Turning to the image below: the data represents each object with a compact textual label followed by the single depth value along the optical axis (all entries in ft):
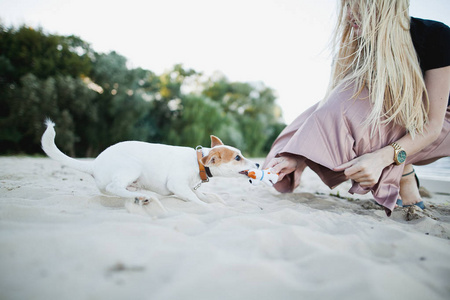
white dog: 7.34
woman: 7.03
